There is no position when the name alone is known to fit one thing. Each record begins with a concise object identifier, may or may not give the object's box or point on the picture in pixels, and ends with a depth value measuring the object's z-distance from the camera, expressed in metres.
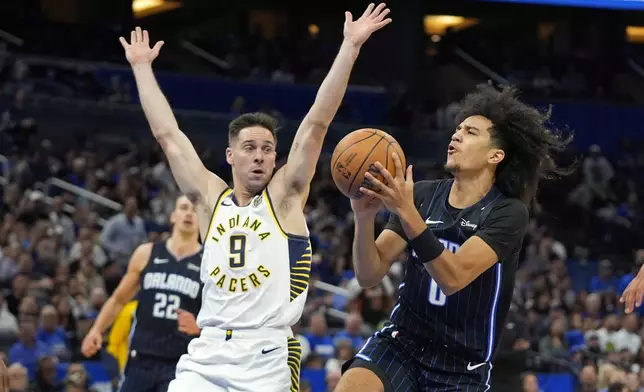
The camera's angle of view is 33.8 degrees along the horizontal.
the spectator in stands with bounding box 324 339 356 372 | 11.11
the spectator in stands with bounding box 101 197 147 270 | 13.59
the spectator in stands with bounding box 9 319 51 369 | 10.40
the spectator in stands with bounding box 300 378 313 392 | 10.64
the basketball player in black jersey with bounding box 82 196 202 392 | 7.73
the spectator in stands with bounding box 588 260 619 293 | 16.03
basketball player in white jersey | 5.27
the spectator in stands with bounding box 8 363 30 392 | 9.55
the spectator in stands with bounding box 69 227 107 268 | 12.93
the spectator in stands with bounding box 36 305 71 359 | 10.77
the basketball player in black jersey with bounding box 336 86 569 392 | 5.07
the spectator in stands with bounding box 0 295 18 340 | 10.83
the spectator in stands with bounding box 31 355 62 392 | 9.99
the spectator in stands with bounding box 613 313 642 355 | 13.55
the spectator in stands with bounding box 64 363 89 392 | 9.83
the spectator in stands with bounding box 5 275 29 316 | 11.51
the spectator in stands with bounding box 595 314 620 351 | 13.55
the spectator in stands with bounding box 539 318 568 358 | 13.17
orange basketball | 5.09
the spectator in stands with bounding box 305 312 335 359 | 11.78
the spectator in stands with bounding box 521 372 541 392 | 10.80
